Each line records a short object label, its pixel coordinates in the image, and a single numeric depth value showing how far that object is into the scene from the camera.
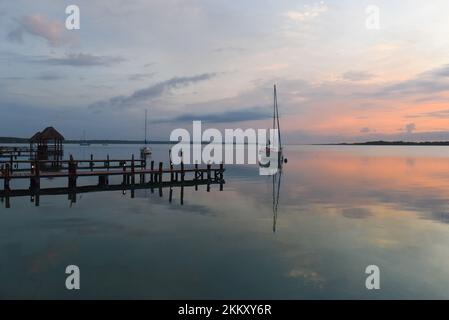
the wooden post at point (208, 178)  34.67
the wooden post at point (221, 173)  36.34
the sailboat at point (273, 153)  61.38
